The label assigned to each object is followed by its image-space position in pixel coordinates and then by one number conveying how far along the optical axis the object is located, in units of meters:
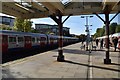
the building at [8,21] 35.98
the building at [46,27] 42.13
